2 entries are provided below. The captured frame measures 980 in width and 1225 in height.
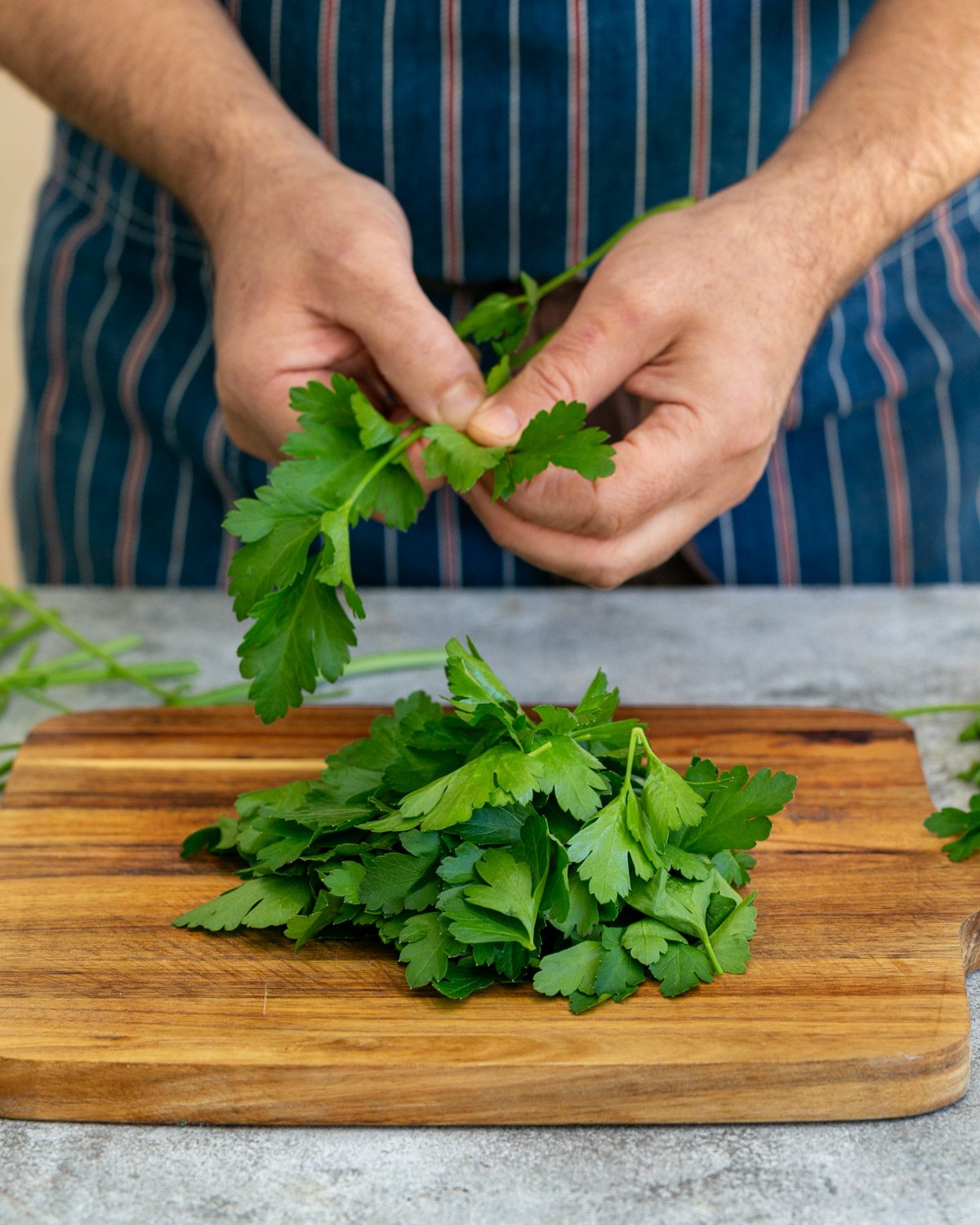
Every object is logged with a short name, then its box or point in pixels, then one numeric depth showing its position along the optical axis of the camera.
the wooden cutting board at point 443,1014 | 0.90
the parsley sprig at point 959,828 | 1.12
